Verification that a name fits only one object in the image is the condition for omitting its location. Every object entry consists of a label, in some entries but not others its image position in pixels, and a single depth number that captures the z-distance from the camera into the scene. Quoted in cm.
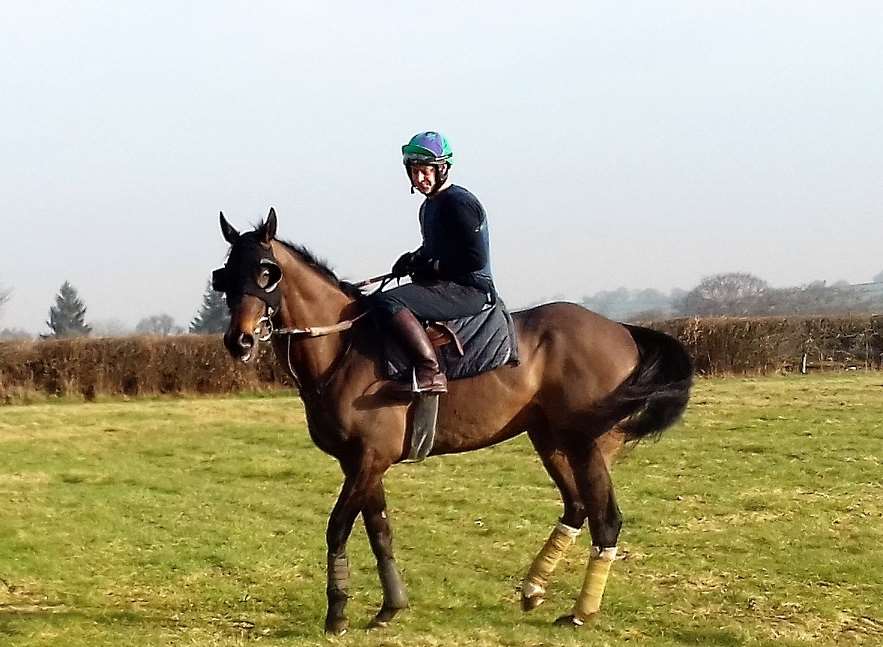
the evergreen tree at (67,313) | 6982
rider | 572
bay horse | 561
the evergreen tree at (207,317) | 6312
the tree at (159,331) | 2744
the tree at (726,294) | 6725
